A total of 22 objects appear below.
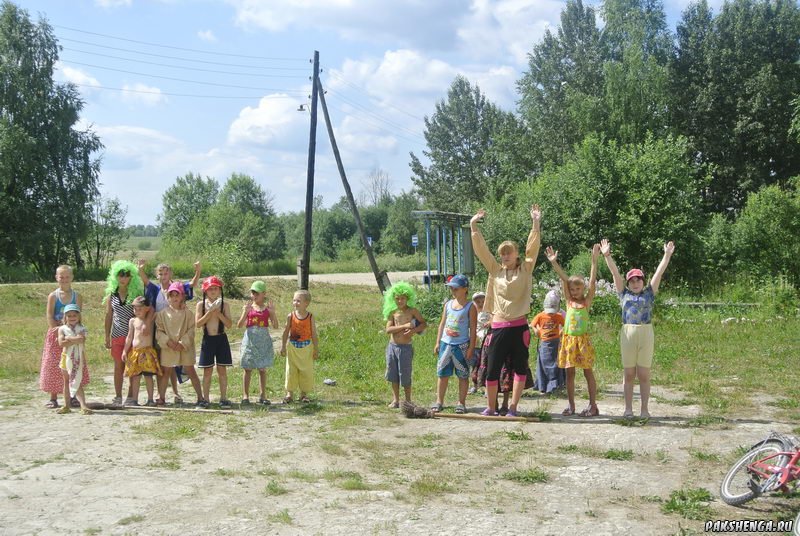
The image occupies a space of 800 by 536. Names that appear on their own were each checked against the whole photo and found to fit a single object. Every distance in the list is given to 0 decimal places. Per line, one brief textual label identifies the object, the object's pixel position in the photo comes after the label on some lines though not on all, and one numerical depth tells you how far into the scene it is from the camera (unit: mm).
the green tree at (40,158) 38344
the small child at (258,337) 9727
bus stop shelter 22578
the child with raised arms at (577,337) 8828
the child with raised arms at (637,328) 8352
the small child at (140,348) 9570
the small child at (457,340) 9078
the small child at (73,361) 9266
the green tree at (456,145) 63938
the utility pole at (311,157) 21688
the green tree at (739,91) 39716
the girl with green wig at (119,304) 9797
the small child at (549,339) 10000
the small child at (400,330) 9242
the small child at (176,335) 9648
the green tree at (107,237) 45562
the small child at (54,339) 9547
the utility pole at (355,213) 22984
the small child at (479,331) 10305
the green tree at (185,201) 84562
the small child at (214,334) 9648
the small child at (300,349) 9758
